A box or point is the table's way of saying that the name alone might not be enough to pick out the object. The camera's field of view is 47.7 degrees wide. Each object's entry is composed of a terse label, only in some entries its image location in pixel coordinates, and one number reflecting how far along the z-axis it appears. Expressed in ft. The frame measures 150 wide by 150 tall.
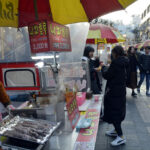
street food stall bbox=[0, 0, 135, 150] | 5.76
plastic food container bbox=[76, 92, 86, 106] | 9.63
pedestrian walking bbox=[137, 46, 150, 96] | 22.80
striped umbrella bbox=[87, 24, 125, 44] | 16.26
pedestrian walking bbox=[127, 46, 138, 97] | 21.63
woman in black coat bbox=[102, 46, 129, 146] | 9.81
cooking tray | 5.17
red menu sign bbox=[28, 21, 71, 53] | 6.79
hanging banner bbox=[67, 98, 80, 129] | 6.60
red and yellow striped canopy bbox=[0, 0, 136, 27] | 7.78
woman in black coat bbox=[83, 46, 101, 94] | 14.29
